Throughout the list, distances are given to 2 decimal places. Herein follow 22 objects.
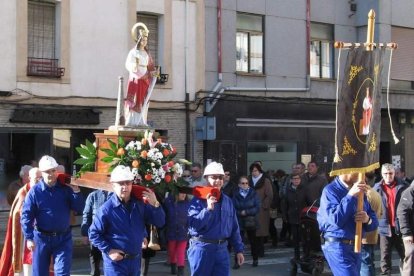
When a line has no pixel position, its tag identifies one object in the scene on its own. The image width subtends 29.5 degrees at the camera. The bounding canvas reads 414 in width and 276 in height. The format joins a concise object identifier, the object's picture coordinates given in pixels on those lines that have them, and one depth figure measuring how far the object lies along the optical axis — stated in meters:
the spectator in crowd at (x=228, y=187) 15.21
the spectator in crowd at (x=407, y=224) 10.28
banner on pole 8.17
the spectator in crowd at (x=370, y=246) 10.68
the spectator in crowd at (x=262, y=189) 15.45
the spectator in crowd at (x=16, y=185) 12.36
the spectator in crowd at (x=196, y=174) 14.31
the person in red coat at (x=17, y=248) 10.84
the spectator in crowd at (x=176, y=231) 12.53
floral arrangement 9.10
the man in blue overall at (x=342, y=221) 8.12
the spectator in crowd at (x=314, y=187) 13.69
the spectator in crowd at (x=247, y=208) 14.09
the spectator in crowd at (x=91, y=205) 11.55
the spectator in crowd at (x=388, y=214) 11.91
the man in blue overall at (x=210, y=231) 8.84
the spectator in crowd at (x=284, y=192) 14.86
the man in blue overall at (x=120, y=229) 8.13
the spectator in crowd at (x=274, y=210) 16.32
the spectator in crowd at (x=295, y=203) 13.49
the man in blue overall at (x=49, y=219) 9.73
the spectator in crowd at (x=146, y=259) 11.99
